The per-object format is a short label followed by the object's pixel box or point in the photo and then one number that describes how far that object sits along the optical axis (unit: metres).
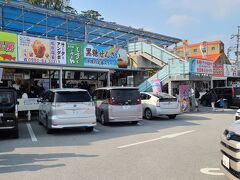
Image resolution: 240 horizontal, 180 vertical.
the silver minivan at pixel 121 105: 8.97
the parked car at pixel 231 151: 2.91
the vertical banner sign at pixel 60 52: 11.40
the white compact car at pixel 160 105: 10.71
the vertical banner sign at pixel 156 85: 14.36
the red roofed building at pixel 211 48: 53.71
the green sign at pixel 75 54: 11.78
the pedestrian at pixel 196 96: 14.45
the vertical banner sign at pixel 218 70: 17.57
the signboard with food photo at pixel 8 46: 9.75
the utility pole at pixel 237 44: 39.92
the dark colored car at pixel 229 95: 15.87
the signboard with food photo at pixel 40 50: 10.41
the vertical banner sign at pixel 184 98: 13.79
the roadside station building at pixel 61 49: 10.48
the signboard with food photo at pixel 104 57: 12.50
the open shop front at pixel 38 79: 10.57
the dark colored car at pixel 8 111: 6.64
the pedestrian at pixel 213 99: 14.45
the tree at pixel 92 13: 29.79
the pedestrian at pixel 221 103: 16.15
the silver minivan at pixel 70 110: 7.36
